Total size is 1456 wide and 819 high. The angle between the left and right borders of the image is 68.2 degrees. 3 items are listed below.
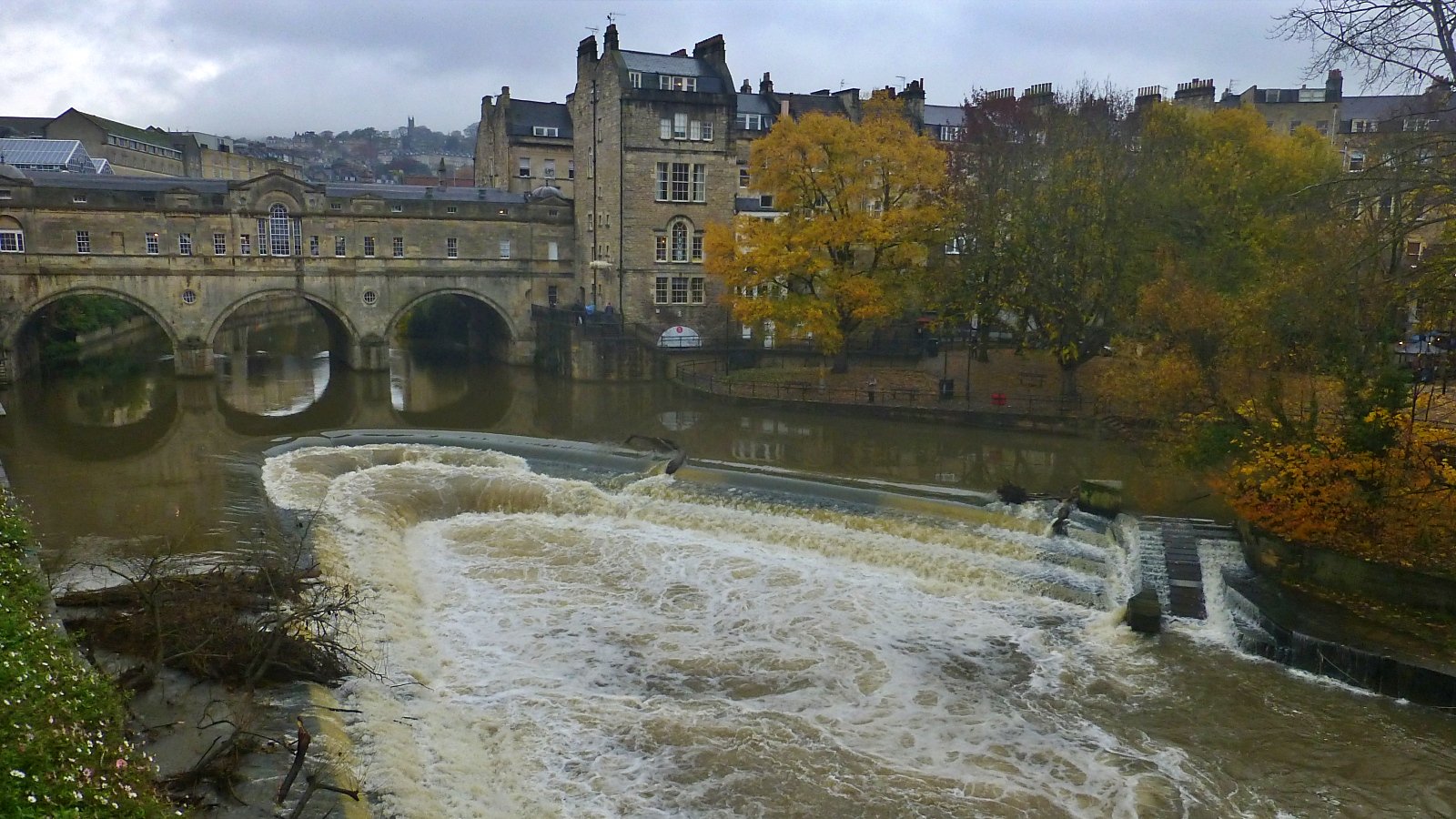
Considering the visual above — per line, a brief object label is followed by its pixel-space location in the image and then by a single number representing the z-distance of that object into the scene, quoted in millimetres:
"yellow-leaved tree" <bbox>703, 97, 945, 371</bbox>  36812
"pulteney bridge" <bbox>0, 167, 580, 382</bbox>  40719
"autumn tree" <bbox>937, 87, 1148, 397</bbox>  32188
